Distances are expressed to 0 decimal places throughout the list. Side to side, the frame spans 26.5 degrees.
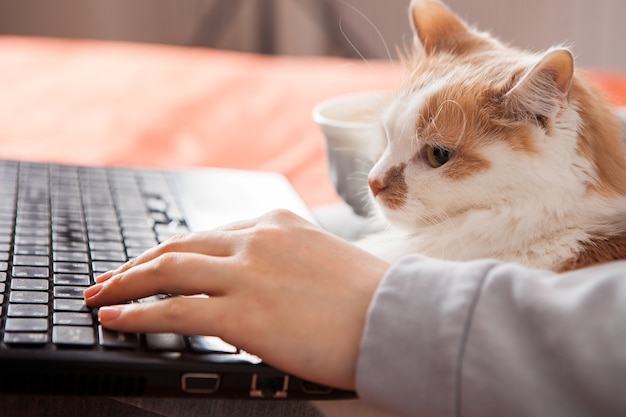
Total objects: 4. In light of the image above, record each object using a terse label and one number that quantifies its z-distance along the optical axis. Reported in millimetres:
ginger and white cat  600
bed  981
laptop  535
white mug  749
